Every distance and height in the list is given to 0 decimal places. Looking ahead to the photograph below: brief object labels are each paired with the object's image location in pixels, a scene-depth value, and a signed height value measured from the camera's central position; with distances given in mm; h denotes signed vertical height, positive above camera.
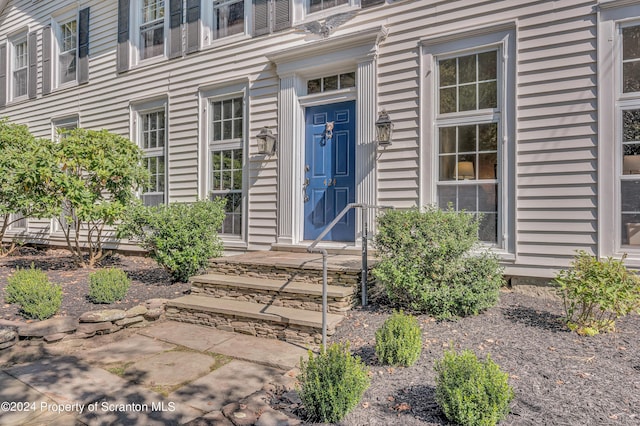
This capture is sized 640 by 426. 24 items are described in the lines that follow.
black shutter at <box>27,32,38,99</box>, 10391 +3768
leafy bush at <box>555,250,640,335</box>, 3371 -654
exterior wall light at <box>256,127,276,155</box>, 6414 +1132
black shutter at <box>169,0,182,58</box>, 7762 +3525
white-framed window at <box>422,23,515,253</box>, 4836 +1089
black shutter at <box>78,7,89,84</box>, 9242 +3793
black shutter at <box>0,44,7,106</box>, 11273 +3832
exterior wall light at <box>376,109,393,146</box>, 5344 +1118
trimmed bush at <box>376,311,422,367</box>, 3070 -980
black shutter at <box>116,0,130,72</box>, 8430 +3686
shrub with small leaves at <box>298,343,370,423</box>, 2379 -1029
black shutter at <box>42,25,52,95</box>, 9969 +3756
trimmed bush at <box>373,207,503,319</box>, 3926 -532
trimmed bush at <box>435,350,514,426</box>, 2199 -988
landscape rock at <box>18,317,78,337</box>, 3953 -1134
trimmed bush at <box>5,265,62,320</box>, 4430 -925
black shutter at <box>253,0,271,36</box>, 6703 +3244
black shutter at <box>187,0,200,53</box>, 7496 +3455
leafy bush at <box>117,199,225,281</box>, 5910 -306
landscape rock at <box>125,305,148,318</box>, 4546 -1114
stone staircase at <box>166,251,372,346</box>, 4105 -950
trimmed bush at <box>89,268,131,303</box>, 5070 -924
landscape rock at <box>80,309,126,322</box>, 4266 -1086
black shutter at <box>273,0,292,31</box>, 6477 +3171
